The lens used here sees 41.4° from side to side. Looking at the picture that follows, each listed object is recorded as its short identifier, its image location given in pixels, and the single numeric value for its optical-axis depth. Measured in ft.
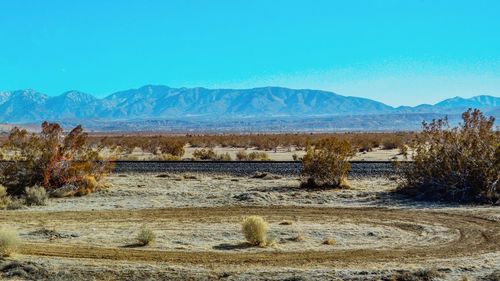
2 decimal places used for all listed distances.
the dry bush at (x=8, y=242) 50.06
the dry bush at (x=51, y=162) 98.07
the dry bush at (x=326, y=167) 97.66
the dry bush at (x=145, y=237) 55.21
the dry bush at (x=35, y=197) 85.40
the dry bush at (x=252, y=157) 159.53
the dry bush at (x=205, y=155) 168.86
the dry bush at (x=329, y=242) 55.21
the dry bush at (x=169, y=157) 162.61
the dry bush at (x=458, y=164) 80.59
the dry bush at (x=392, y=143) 203.41
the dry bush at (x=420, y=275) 42.50
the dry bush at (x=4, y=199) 82.43
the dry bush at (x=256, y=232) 54.29
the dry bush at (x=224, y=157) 160.06
